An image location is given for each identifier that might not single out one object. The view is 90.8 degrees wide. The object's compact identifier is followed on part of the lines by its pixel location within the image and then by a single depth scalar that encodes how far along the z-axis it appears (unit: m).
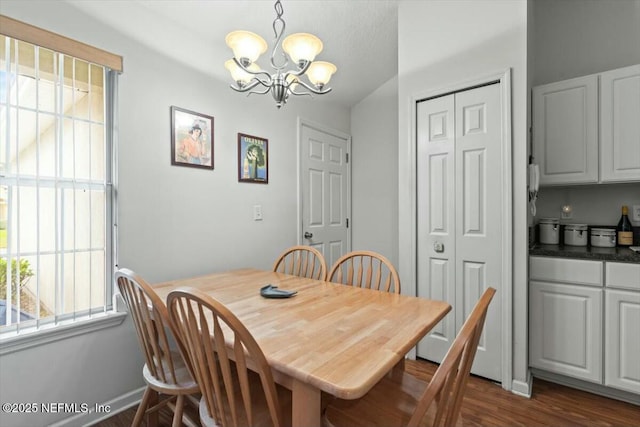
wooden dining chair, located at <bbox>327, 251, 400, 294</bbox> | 1.75
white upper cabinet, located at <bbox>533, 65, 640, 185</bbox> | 2.00
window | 1.52
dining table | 0.89
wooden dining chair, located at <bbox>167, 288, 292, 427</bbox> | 0.90
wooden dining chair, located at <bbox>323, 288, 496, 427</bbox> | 0.80
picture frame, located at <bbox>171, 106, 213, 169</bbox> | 2.15
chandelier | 1.44
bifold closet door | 2.10
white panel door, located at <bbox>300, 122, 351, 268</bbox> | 3.25
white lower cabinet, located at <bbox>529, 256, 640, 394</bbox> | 1.82
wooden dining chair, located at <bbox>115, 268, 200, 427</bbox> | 1.24
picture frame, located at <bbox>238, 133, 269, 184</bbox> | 2.60
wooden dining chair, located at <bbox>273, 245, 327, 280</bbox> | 2.11
